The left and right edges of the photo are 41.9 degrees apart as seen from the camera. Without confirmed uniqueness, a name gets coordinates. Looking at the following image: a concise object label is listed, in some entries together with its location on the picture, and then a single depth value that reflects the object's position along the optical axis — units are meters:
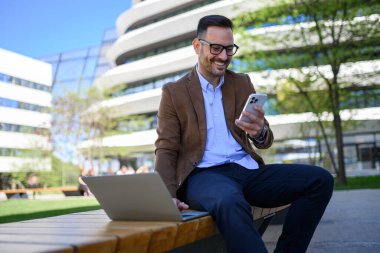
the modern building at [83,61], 59.31
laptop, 2.20
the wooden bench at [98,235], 1.63
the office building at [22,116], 43.81
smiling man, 2.86
